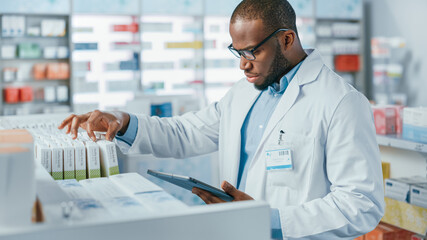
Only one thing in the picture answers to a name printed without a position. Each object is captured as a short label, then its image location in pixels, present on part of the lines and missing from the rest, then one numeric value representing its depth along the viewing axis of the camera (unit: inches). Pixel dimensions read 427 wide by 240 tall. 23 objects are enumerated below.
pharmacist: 67.8
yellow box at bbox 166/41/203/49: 314.0
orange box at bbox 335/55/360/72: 354.6
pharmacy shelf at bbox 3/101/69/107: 288.2
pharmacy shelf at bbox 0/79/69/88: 291.3
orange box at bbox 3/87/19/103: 280.2
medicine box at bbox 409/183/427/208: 120.3
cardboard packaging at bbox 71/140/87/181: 67.2
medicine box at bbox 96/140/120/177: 65.6
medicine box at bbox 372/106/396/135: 140.7
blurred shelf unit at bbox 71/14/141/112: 294.2
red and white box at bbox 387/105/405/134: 141.9
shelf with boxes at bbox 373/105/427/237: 123.5
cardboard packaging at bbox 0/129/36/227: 40.0
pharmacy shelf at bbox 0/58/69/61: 287.6
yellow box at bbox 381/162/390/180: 146.3
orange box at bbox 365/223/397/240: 128.1
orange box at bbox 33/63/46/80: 286.5
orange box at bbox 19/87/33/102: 283.9
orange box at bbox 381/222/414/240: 127.3
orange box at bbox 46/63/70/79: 287.1
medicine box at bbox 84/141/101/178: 67.2
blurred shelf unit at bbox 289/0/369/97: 341.1
